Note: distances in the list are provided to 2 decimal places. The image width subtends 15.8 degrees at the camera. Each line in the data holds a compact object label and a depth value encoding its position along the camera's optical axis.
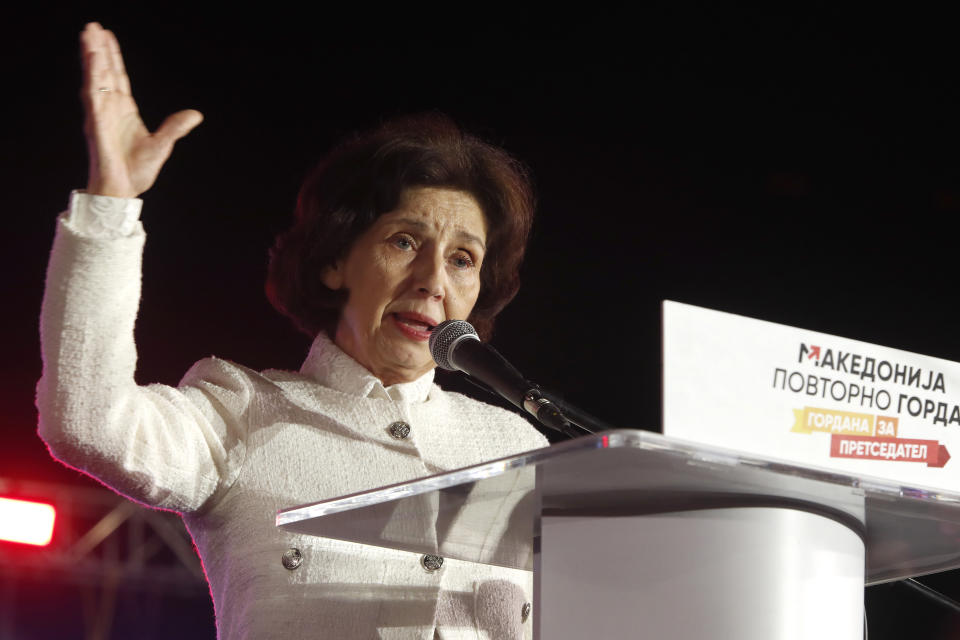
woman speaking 3.50
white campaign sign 3.23
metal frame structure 9.39
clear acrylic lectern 3.23
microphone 3.51
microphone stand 3.50
